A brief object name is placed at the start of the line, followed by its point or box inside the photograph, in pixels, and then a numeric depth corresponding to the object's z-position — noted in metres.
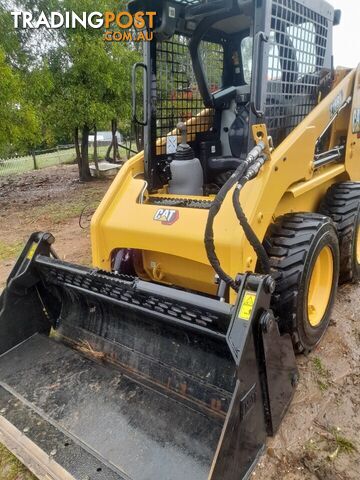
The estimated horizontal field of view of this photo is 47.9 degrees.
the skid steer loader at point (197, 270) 1.92
